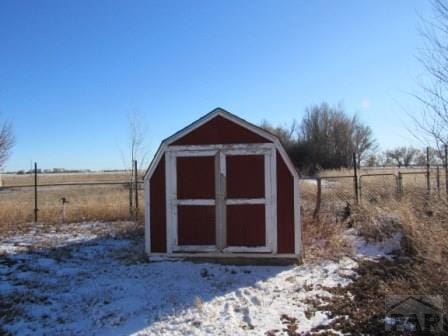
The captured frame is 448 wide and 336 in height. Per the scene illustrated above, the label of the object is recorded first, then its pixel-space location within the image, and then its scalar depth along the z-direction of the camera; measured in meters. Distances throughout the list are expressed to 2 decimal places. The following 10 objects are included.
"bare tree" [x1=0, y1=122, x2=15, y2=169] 15.62
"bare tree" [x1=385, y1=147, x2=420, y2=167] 28.51
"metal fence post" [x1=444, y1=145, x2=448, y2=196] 6.11
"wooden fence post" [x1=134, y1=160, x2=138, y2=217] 13.05
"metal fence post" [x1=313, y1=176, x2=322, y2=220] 10.13
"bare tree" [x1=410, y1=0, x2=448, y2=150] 5.49
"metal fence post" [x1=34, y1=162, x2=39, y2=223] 12.59
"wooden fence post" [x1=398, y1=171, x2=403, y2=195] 11.18
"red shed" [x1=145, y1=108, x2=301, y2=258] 7.27
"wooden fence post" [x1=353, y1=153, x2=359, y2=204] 11.74
